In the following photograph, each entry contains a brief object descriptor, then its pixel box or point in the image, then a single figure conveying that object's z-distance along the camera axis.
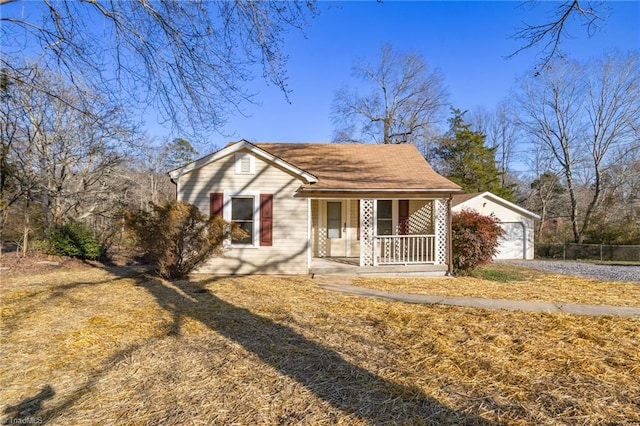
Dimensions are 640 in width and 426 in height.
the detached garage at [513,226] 20.34
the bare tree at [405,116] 28.12
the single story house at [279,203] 10.55
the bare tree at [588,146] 24.86
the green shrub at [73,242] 12.33
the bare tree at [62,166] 12.95
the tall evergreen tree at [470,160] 27.59
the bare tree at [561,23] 4.66
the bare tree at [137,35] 4.85
